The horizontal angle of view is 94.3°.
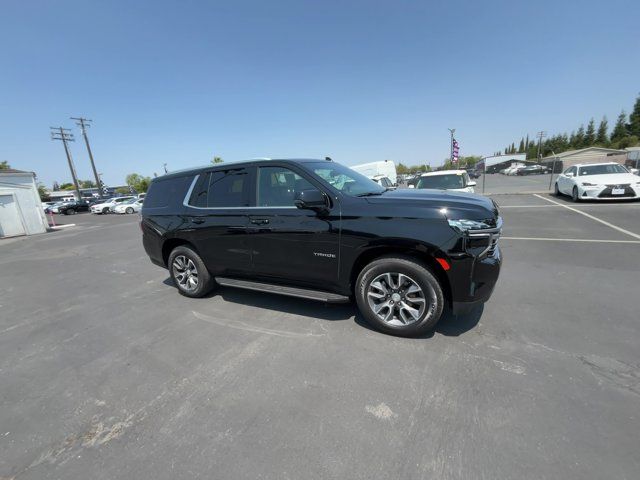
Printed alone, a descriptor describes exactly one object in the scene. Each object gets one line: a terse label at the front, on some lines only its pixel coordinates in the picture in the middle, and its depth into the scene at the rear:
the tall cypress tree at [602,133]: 65.50
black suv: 2.75
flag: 24.66
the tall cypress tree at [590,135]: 68.38
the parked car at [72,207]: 32.69
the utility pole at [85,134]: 37.28
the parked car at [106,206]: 29.95
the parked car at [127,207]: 28.70
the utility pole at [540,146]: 71.68
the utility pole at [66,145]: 38.06
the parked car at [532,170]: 46.22
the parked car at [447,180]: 9.02
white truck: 23.11
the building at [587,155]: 49.69
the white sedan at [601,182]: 10.23
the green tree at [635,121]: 56.25
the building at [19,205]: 16.34
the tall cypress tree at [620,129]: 59.72
